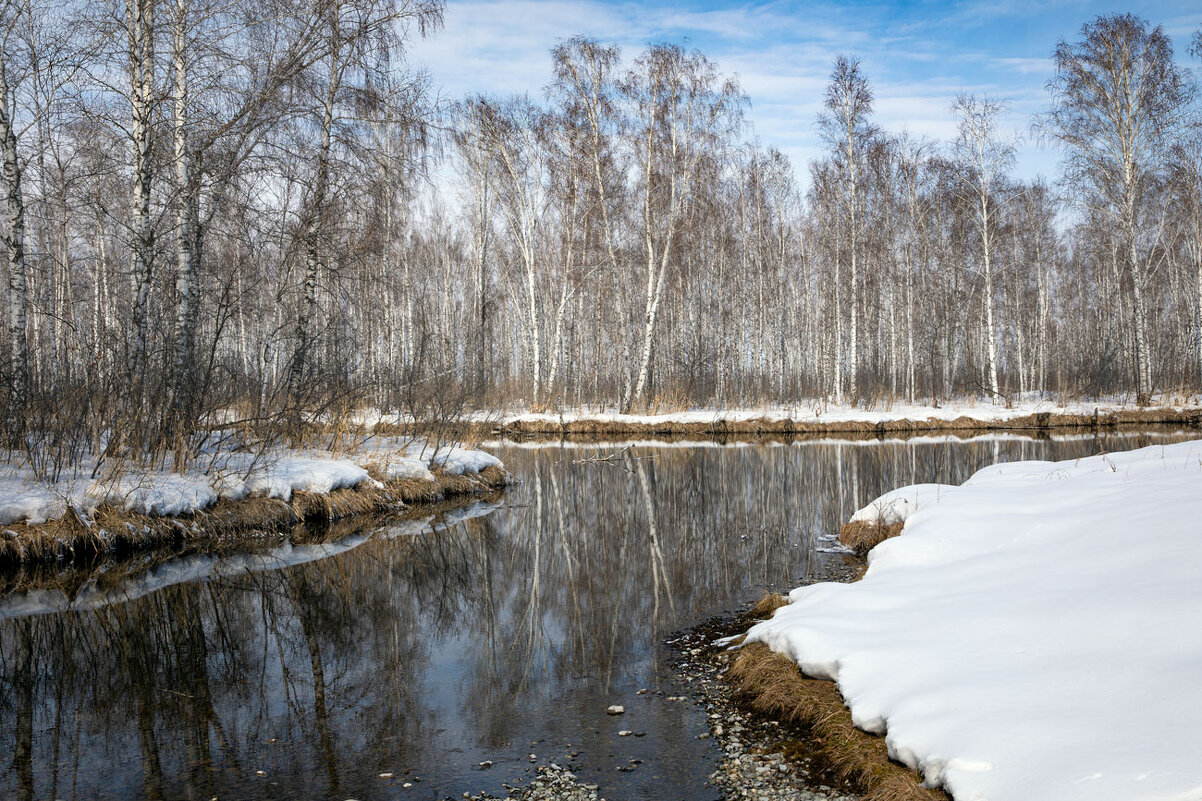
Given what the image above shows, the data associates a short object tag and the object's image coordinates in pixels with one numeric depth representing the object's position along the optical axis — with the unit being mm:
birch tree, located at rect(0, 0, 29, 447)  9375
